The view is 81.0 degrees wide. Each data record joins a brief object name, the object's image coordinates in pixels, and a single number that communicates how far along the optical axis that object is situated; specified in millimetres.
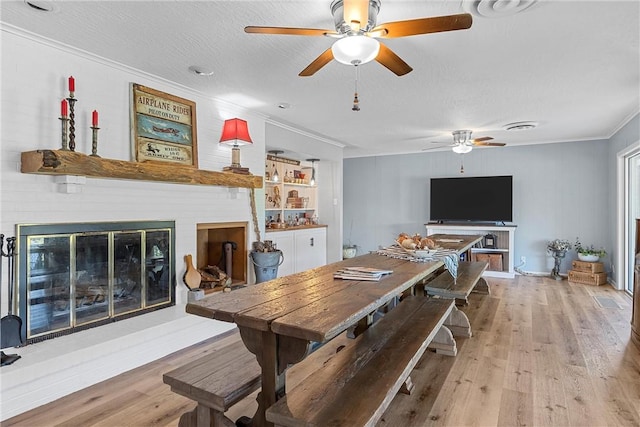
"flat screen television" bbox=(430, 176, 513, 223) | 6426
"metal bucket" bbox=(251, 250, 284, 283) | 4098
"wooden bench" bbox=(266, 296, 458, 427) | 1381
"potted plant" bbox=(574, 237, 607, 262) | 5723
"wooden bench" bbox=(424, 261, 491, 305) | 3207
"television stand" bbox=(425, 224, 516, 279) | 6199
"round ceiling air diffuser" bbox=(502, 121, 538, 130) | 4848
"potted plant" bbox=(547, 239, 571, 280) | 5964
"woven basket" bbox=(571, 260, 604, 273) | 5609
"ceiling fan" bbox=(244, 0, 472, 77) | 1777
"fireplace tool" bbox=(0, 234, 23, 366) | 2291
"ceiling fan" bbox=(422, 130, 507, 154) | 5266
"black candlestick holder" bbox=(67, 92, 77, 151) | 2543
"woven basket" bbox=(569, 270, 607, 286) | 5547
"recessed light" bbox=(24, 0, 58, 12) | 2064
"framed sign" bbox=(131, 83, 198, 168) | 3105
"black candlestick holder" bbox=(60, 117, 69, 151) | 2523
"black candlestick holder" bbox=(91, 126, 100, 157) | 2703
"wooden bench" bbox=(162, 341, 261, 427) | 1601
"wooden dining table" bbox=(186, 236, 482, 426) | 1359
